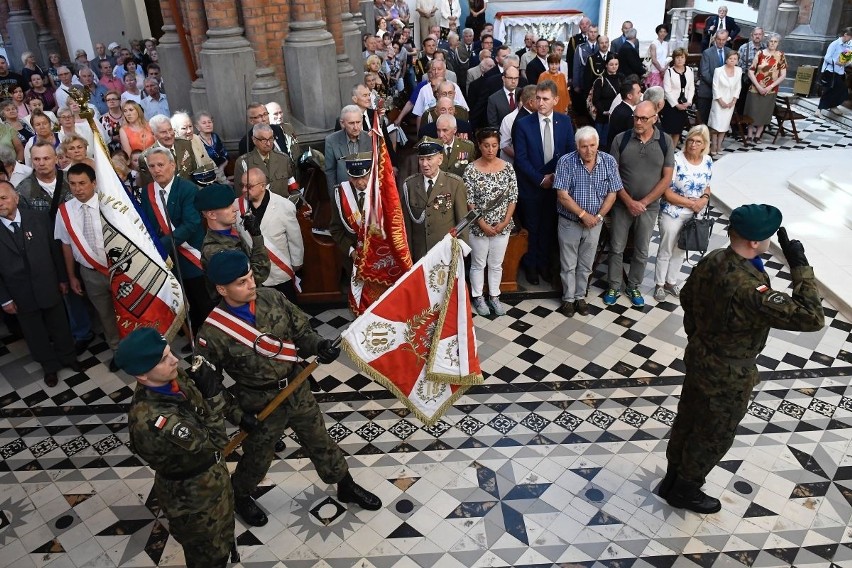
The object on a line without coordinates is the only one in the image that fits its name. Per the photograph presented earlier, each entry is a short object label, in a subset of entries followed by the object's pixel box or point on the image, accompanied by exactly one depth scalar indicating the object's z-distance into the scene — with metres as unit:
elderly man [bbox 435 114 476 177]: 6.33
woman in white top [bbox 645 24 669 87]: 10.95
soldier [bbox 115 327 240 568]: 3.06
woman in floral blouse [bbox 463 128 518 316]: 6.03
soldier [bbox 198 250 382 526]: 3.63
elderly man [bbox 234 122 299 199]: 6.19
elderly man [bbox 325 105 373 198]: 6.42
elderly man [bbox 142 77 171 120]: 9.41
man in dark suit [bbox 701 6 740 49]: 13.73
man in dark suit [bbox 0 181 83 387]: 5.41
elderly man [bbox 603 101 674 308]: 6.12
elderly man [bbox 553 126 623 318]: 5.98
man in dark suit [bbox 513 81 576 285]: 6.48
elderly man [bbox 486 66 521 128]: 8.05
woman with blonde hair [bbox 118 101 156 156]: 7.18
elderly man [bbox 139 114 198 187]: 6.27
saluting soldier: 3.50
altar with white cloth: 17.08
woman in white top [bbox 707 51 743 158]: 10.36
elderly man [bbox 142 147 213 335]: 5.54
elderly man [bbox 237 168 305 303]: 5.62
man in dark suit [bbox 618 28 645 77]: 11.71
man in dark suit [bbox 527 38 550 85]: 10.52
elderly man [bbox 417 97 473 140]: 6.96
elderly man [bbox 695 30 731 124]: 10.93
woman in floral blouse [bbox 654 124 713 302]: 6.20
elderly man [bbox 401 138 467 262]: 5.76
